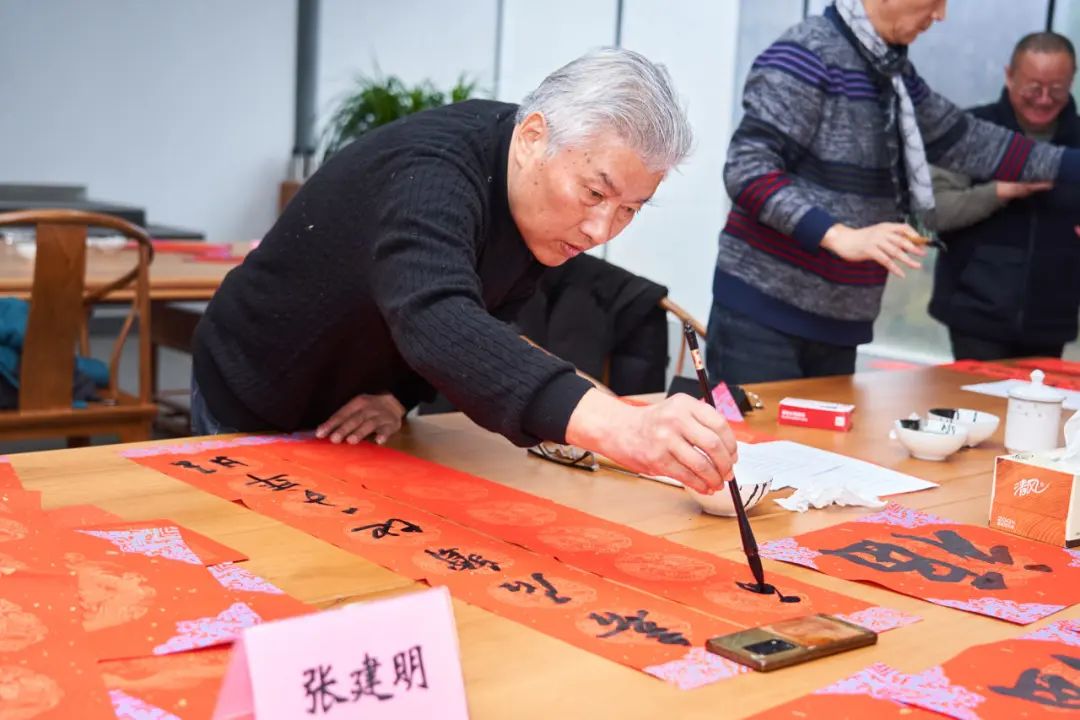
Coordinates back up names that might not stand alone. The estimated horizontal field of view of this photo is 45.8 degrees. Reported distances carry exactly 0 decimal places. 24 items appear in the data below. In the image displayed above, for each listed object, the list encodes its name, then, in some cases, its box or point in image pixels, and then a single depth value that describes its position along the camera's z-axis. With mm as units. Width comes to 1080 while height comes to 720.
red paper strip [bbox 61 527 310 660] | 1001
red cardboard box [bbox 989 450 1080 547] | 1465
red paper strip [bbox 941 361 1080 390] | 2672
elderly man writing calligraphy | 1276
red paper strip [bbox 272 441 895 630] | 1196
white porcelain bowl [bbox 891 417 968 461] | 1844
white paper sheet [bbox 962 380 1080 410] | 2400
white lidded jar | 1899
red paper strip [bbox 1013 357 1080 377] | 2885
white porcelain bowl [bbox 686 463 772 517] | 1477
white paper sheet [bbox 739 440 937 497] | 1663
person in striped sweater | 2441
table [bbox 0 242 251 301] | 3168
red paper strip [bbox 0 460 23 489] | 1408
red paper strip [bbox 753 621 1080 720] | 963
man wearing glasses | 3271
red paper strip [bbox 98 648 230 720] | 889
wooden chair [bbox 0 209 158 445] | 2885
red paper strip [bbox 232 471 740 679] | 1082
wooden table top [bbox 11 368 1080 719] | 970
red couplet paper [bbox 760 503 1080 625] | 1255
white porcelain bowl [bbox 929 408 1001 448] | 1941
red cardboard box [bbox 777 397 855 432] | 2018
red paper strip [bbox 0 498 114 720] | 882
